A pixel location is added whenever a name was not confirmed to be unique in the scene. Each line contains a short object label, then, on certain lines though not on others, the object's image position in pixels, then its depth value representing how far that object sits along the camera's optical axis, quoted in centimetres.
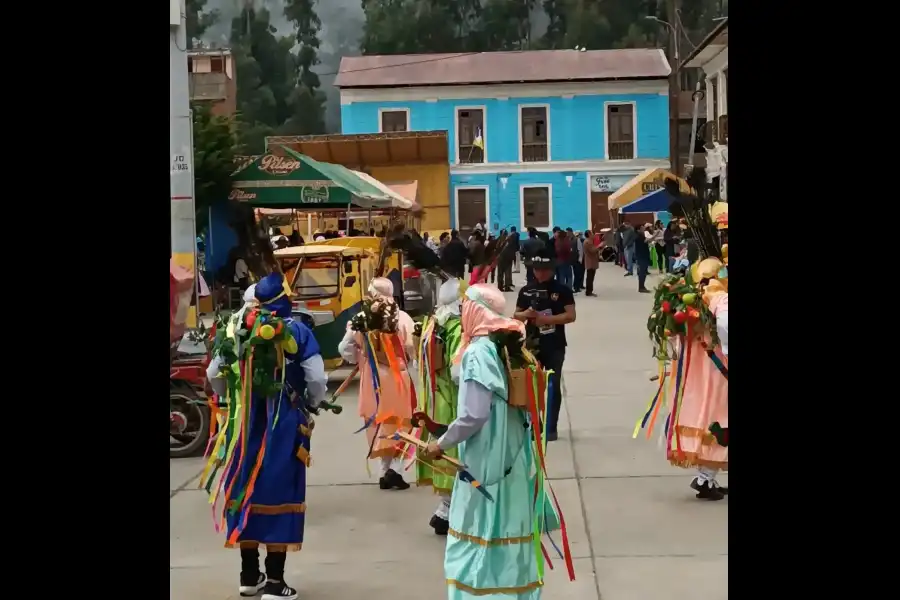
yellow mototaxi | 1079
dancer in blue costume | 464
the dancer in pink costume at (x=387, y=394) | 670
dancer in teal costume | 386
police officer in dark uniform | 749
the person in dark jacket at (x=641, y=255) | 1970
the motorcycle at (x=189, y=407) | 762
